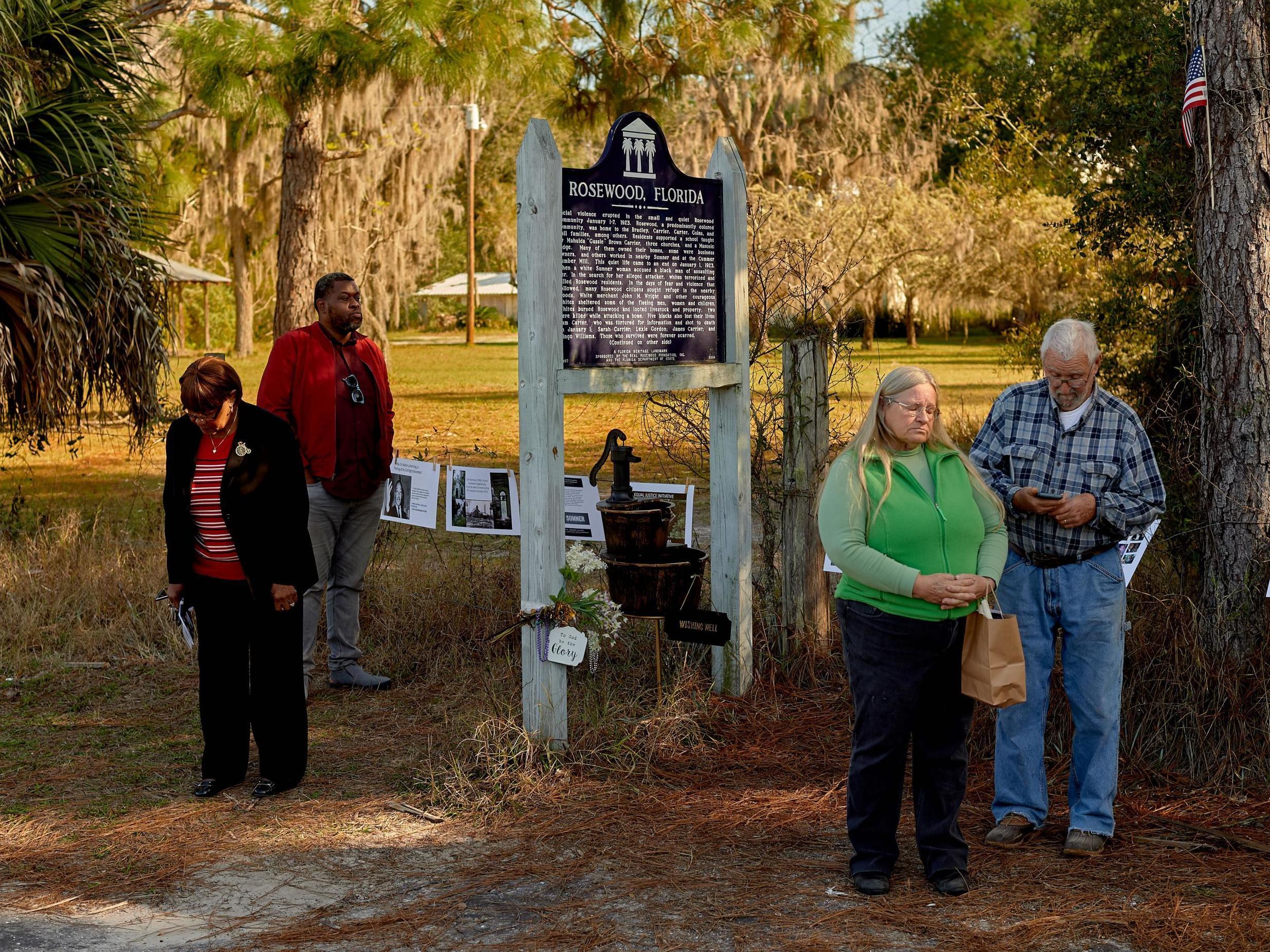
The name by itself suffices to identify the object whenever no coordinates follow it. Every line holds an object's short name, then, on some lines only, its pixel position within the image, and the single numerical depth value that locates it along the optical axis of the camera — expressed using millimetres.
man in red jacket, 6191
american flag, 5461
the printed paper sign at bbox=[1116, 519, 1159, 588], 5352
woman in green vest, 3963
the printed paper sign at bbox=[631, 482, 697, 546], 6562
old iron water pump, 5773
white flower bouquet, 5352
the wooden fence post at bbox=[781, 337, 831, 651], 6508
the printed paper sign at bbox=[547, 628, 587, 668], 5328
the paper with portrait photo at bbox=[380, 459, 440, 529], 7297
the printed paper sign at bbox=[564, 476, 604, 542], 6762
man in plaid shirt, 4363
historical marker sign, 5461
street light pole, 38469
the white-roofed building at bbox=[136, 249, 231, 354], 40094
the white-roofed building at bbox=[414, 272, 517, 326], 76750
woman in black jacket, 5070
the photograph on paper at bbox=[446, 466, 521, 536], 7195
